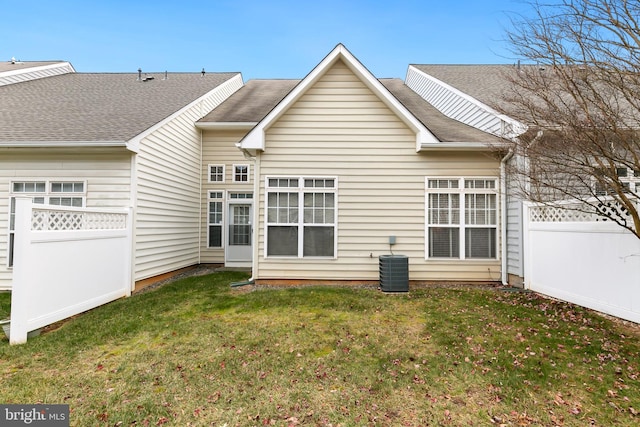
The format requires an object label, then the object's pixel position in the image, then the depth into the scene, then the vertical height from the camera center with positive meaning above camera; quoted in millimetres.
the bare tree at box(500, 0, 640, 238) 4000 +1852
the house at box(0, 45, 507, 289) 7340 +1016
